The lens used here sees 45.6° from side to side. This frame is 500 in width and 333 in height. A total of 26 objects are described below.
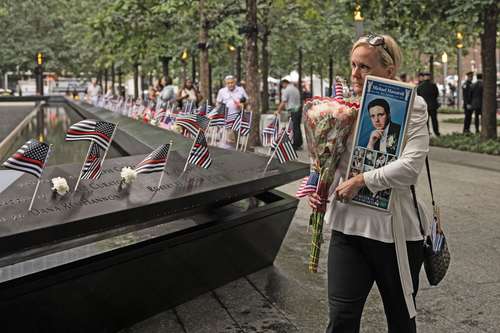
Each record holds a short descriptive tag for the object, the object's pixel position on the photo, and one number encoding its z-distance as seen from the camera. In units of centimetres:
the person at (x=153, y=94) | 2758
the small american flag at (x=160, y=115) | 1257
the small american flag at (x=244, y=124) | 806
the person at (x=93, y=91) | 3569
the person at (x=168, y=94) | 2035
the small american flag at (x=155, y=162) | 433
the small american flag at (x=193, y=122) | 568
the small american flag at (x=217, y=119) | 760
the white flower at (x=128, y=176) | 432
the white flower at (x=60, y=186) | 389
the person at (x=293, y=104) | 1608
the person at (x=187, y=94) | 1983
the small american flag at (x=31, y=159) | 354
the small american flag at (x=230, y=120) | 831
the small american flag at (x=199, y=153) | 490
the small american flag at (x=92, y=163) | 419
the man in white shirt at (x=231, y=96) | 1477
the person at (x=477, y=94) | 1927
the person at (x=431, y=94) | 1836
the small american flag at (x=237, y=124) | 800
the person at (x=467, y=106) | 1958
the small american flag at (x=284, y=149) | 506
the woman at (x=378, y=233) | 276
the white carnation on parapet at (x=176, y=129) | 998
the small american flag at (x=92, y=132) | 419
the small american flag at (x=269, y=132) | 689
